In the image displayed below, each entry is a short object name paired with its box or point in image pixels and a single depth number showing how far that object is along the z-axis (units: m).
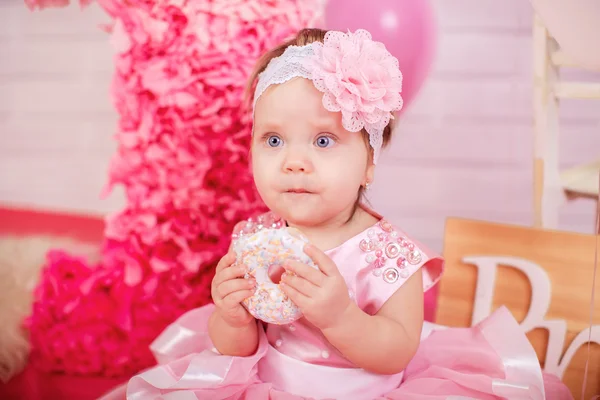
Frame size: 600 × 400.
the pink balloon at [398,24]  1.61
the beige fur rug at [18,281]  1.67
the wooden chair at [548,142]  1.75
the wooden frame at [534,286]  1.46
